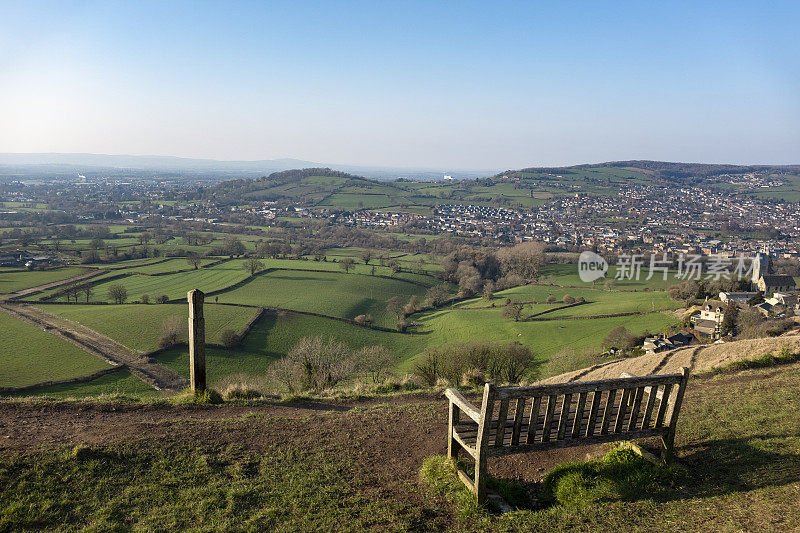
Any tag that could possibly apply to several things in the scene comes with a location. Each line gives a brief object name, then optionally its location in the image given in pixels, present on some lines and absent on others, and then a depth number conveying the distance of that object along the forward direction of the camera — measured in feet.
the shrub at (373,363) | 92.10
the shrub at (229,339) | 133.69
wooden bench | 20.75
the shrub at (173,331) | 126.93
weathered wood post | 32.99
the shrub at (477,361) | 74.33
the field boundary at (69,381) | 84.38
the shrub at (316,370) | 61.91
